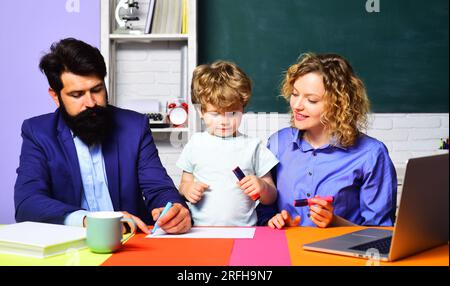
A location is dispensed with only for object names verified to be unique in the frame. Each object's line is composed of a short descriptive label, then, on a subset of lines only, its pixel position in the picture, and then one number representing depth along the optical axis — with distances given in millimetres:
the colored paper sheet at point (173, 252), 1233
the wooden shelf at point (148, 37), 3269
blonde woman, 1934
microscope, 3304
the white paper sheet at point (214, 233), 1502
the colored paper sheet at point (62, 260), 1213
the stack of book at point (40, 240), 1263
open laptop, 1129
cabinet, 3363
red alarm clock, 3285
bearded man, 1898
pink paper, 1230
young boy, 1904
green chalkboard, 3410
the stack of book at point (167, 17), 3307
